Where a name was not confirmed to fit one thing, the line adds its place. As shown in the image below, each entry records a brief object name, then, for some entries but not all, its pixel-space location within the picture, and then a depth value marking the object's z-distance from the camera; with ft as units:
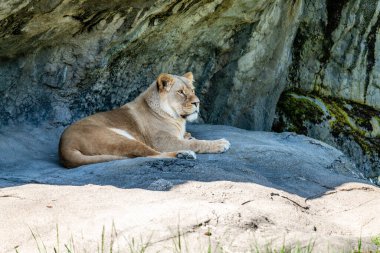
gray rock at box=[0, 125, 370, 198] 45.80
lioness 53.52
